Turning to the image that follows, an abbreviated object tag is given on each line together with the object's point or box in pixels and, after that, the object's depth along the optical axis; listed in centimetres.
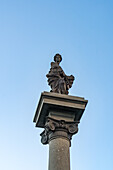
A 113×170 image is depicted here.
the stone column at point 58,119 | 1115
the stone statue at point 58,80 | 1281
